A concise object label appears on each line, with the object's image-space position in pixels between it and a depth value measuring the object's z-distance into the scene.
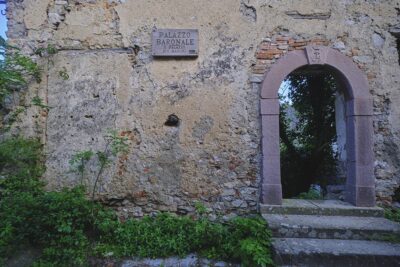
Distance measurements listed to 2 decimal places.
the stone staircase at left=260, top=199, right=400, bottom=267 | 2.87
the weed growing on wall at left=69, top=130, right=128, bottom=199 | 3.78
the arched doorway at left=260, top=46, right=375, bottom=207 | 3.85
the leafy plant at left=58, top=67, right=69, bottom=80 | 4.07
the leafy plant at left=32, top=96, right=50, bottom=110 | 3.89
